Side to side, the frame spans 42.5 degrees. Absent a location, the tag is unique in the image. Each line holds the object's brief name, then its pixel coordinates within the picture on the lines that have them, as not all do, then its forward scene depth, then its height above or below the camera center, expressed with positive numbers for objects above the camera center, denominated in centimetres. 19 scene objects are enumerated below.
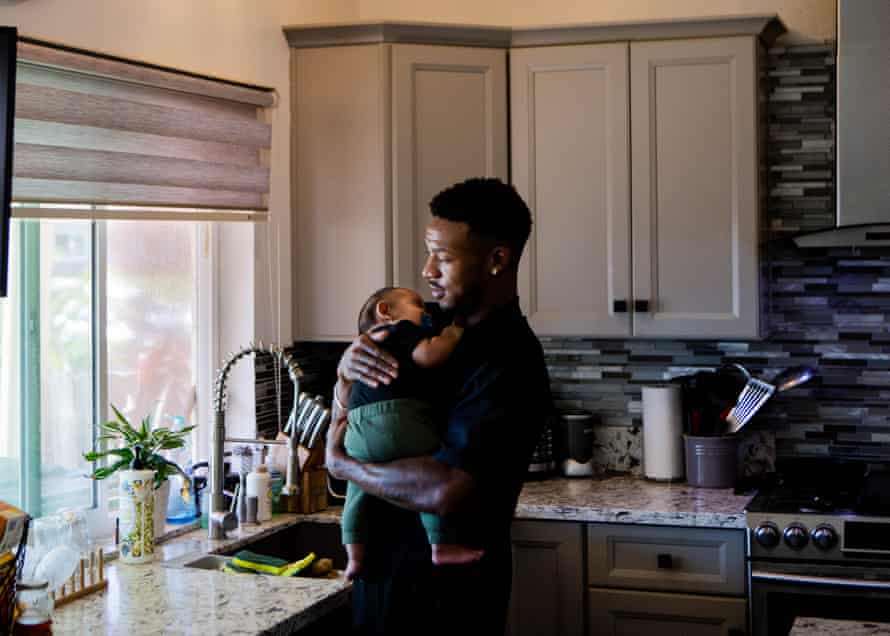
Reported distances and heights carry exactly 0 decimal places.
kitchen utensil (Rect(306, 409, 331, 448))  321 -28
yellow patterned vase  270 -44
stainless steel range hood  323 +58
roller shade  261 +48
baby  174 -13
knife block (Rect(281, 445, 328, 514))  325 -45
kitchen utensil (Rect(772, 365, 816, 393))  346 -17
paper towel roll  361 -35
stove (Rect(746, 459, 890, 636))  293 -62
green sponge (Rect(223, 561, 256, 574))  263 -55
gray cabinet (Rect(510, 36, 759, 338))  341 +42
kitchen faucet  297 -28
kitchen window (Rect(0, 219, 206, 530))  275 -3
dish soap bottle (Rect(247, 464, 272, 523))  314 -44
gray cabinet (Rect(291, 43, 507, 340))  353 +55
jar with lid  204 -50
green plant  276 -29
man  169 -14
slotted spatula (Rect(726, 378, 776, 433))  347 -25
